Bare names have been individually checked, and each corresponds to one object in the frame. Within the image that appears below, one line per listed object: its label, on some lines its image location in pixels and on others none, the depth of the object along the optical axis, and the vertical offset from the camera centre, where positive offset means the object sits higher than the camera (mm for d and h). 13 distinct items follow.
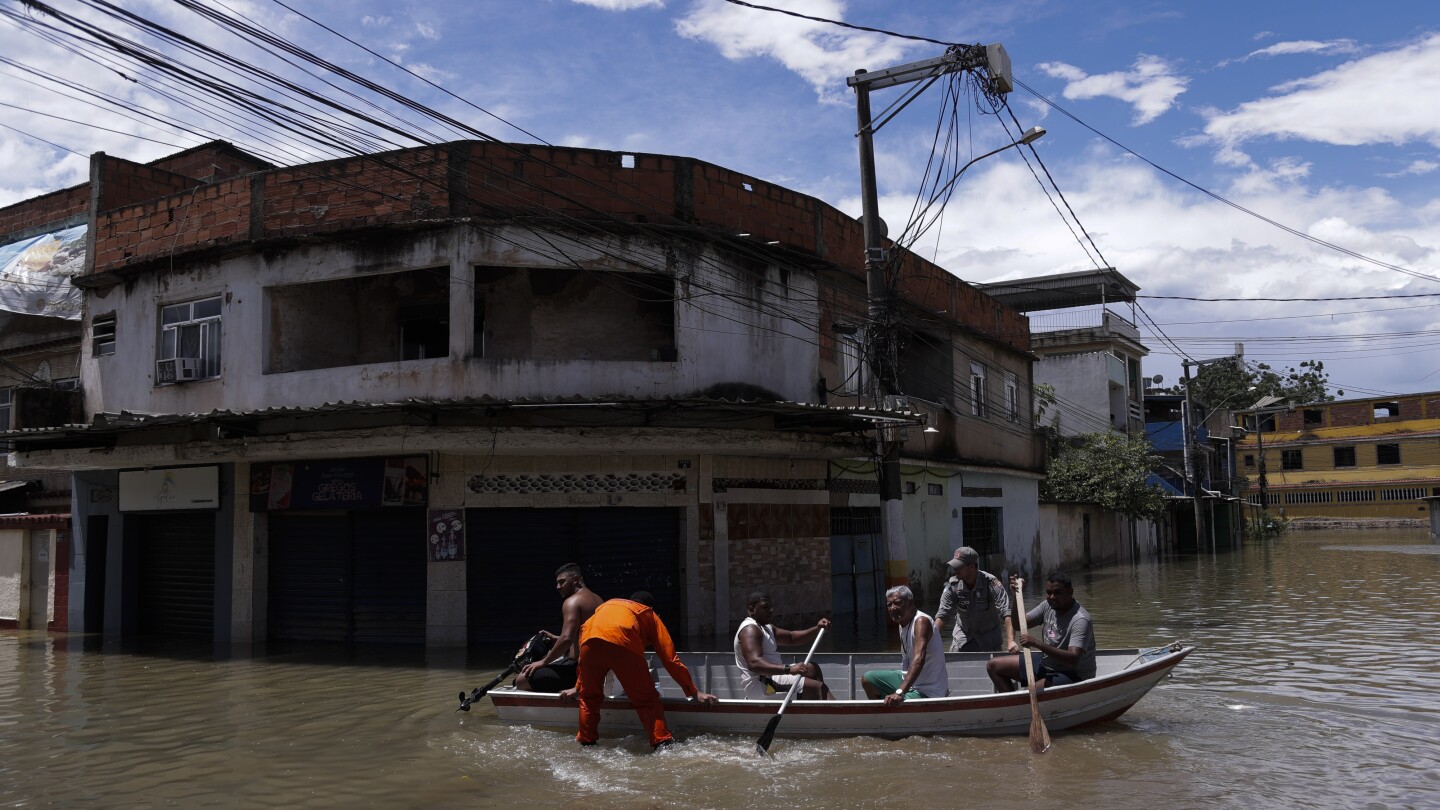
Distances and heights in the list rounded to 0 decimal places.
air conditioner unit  16750 +2136
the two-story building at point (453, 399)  15078 +1527
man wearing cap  10422 -1085
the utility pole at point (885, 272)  14945 +3028
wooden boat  8914 -1779
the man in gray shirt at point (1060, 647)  9344 -1313
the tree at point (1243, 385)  66938 +6583
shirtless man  9945 -1418
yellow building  58594 +1624
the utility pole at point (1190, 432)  43250 +2335
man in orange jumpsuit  8938 -1287
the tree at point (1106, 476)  34381 +519
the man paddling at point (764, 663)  9703 -1462
